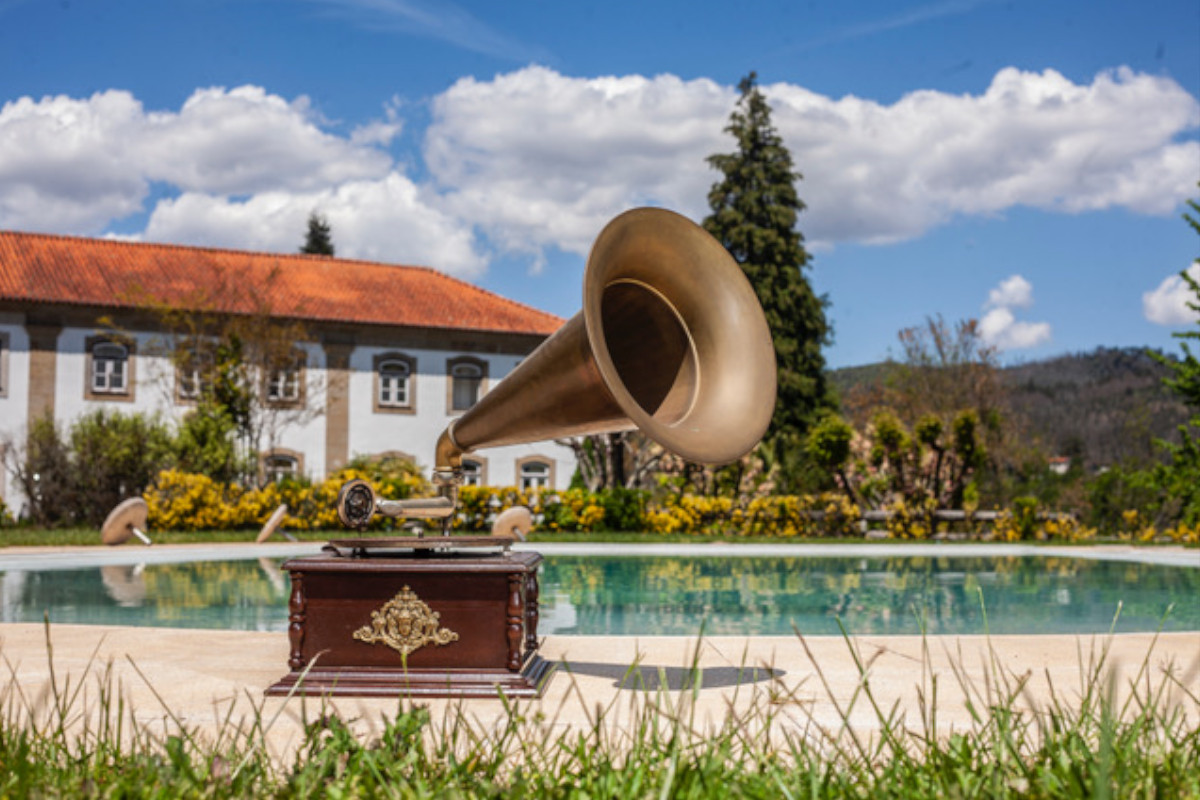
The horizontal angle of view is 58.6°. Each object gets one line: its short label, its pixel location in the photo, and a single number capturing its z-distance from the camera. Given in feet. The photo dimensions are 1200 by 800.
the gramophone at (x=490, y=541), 12.25
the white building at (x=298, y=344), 71.10
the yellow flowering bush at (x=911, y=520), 54.75
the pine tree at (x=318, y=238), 140.15
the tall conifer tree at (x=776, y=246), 97.60
